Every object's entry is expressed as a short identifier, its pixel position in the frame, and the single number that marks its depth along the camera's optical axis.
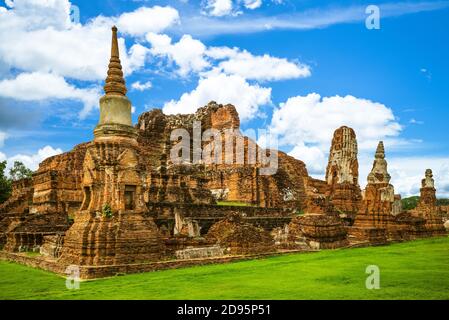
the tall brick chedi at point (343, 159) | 51.62
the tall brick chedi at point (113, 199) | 12.76
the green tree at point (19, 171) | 51.22
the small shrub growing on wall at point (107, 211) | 13.39
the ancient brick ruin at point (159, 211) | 13.24
